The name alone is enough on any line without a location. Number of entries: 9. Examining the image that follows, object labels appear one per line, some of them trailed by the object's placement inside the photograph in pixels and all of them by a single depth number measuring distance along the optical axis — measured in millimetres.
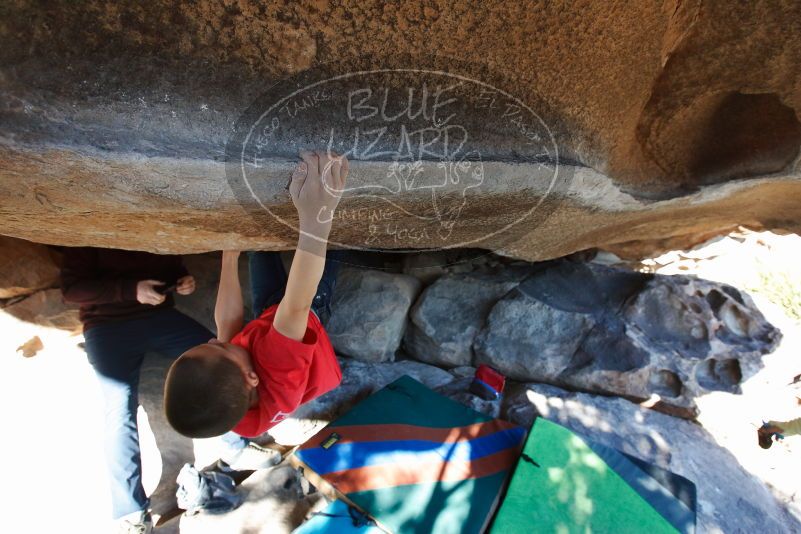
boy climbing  970
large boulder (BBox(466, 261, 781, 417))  2084
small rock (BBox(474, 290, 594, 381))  2182
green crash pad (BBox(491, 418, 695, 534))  1540
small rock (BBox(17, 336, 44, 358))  2184
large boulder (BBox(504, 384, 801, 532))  1755
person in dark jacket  1684
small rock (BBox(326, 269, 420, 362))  2289
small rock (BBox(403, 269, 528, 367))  2330
